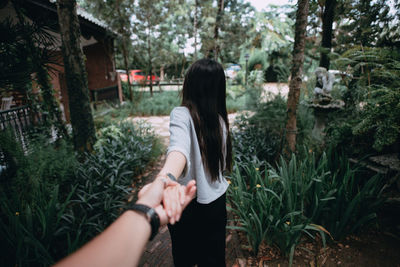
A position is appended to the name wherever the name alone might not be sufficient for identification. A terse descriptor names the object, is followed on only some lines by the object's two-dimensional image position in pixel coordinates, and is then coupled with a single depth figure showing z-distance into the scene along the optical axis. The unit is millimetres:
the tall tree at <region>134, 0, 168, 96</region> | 10170
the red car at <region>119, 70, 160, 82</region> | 16959
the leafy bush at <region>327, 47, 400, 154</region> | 2123
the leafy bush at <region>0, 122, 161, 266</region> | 1651
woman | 1147
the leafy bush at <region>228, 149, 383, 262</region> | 1825
